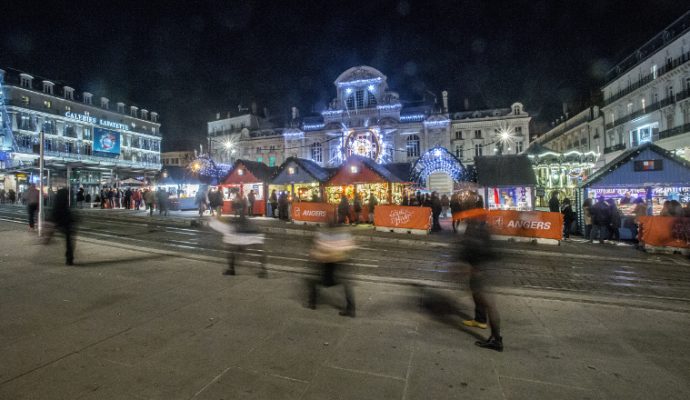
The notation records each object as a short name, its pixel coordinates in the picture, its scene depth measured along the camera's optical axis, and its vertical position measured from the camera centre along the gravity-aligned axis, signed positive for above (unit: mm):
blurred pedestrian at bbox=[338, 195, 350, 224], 17359 -350
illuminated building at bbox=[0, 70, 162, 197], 43406 +12497
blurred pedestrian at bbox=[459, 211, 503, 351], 4504 -721
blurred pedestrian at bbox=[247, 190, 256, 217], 23345 +120
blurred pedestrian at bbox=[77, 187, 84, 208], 27688 +892
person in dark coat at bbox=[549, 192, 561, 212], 15703 -264
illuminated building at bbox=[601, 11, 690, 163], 30750 +10184
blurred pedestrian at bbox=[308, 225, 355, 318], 5379 -852
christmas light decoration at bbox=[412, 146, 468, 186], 20297 +2054
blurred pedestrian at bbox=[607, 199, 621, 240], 14125 -953
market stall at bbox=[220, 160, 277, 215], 25031 +1550
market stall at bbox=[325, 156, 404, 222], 21594 +1189
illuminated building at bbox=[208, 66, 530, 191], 44781 +9897
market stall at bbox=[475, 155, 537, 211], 19234 +877
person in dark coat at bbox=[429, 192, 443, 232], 17297 -483
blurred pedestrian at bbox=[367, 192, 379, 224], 19594 -176
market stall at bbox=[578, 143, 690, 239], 14430 +617
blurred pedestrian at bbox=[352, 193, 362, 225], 20234 -363
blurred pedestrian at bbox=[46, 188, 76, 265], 8125 -284
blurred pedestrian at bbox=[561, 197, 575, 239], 15044 -819
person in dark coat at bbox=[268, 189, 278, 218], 23469 +88
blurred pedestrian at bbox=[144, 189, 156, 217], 22197 +498
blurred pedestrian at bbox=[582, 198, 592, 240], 14461 -793
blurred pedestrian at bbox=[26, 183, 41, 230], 13203 +313
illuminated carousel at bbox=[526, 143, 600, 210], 20234 +1756
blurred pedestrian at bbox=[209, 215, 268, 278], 7438 -707
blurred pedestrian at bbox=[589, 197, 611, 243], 13795 -770
